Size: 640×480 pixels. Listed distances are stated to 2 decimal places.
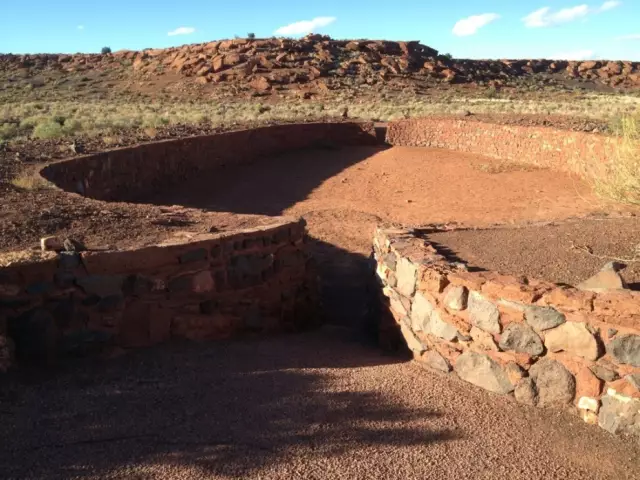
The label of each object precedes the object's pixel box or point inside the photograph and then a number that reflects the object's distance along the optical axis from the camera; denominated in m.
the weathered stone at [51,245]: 5.16
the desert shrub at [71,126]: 17.86
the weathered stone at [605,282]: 4.36
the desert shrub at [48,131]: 16.80
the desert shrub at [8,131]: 17.92
